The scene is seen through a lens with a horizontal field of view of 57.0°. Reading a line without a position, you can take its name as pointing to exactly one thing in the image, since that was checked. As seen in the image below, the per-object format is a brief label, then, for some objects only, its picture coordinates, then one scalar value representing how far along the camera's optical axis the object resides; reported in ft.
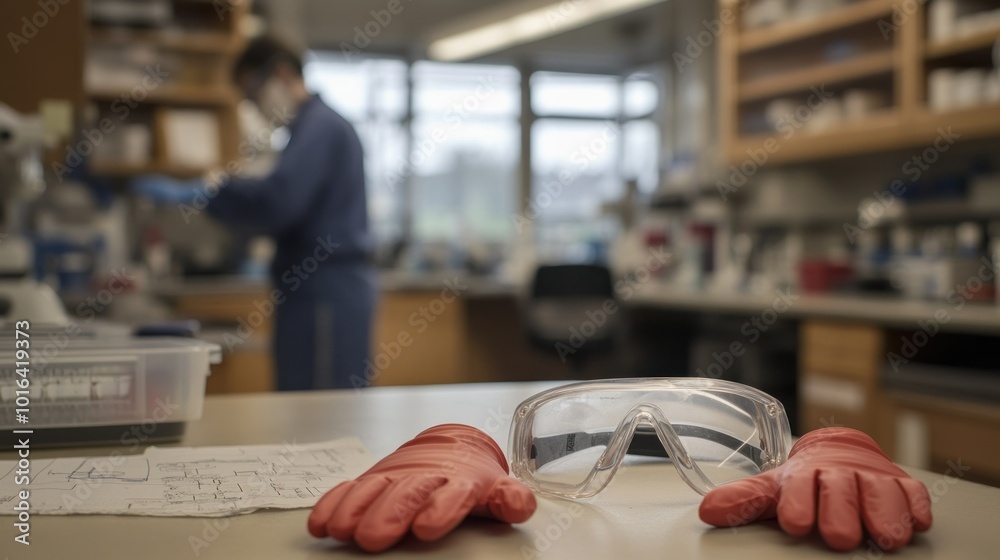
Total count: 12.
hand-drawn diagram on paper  2.23
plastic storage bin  3.02
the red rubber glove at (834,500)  1.90
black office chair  14.38
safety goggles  2.43
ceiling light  13.52
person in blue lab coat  8.78
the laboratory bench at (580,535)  1.92
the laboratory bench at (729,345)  8.45
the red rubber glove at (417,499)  1.88
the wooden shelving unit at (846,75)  10.41
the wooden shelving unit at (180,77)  13.91
